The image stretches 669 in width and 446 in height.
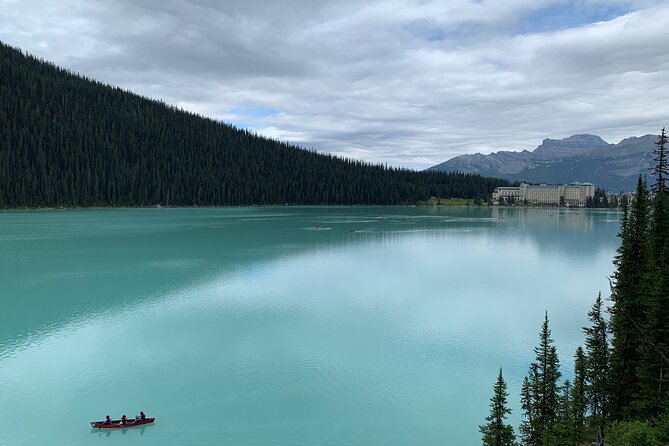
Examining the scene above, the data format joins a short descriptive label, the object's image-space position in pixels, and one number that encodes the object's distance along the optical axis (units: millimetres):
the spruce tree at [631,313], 21609
